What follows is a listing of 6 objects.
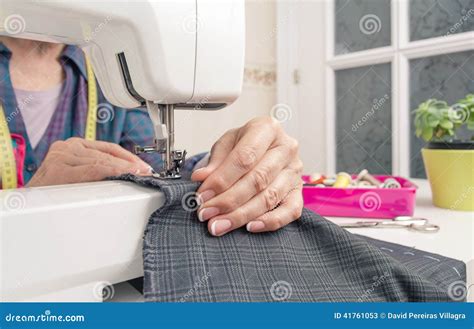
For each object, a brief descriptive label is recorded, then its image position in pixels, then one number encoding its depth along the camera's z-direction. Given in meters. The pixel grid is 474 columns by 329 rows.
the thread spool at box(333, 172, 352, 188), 1.02
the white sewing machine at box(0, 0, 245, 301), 0.41
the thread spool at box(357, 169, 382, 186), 1.07
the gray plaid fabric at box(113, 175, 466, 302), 0.45
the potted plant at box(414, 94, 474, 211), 0.98
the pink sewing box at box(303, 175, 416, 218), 0.90
